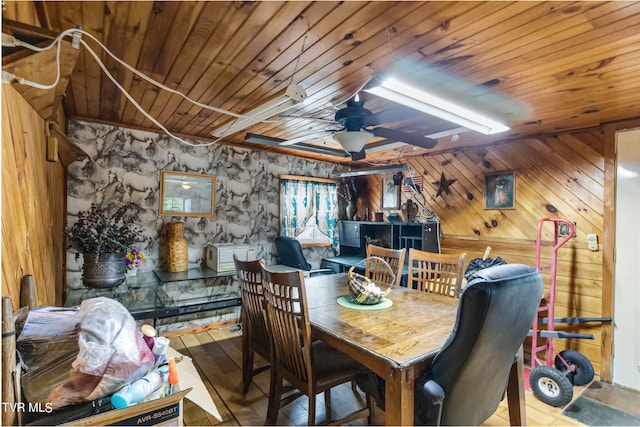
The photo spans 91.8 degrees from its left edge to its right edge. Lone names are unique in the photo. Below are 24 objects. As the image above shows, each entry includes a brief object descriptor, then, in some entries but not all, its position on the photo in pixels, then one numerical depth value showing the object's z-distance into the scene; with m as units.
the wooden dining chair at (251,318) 1.99
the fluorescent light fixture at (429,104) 1.71
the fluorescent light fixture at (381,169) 3.37
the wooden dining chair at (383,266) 2.70
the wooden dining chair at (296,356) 1.64
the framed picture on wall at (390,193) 4.54
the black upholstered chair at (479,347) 1.15
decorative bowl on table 2.00
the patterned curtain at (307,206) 4.24
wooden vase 3.24
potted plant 2.32
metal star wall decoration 3.81
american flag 4.15
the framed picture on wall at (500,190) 3.26
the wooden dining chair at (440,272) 2.35
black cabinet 3.83
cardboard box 0.82
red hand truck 2.26
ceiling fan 1.97
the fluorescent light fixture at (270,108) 1.75
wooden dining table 1.27
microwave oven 3.33
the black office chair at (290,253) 3.66
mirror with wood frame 3.37
